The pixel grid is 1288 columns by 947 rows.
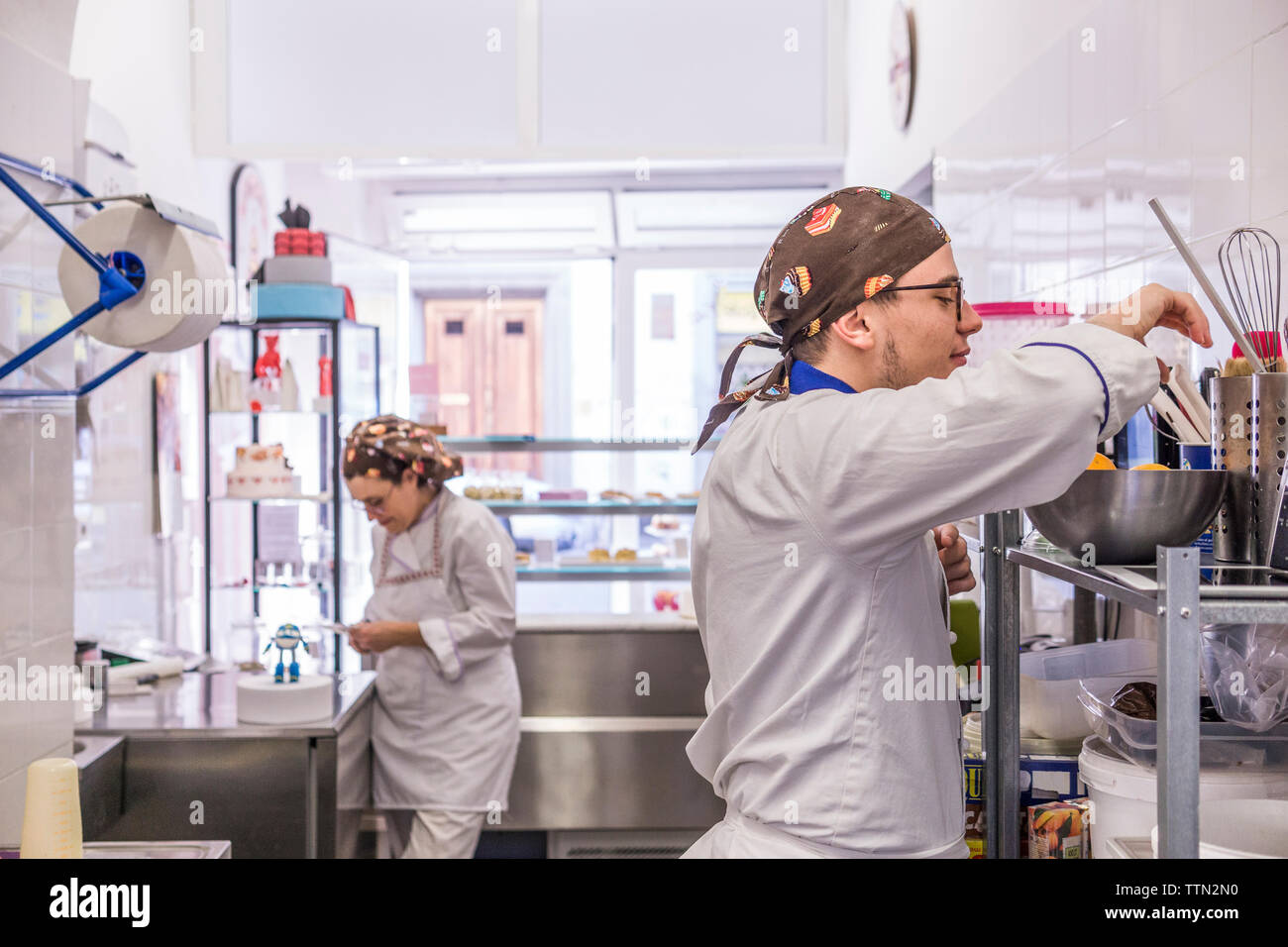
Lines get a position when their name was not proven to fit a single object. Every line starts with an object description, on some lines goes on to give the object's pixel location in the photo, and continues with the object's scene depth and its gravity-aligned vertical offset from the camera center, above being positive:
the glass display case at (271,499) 4.53 -0.18
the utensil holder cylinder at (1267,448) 1.18 +0.00
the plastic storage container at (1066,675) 1.72 -0.35
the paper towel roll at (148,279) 2.21 +0.36
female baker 3.07 -0.56
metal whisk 1.70 +0.28
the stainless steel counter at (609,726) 3.72 -0.93
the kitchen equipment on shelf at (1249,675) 1.29 -0.27
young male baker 1.12 -0.08
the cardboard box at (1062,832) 1.56 -0.55
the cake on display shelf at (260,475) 4.50 -0.09
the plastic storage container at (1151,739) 1.34 -0.36
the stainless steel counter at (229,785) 2.70 -0.82
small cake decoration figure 2.93 -0.50
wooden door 6.70 +0.57
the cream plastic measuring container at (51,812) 1.50 -0.50
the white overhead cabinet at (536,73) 4.75 +1.66
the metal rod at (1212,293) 1.20 +0.18
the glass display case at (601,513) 4.17 -0.29
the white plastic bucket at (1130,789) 1.30 -0.42
